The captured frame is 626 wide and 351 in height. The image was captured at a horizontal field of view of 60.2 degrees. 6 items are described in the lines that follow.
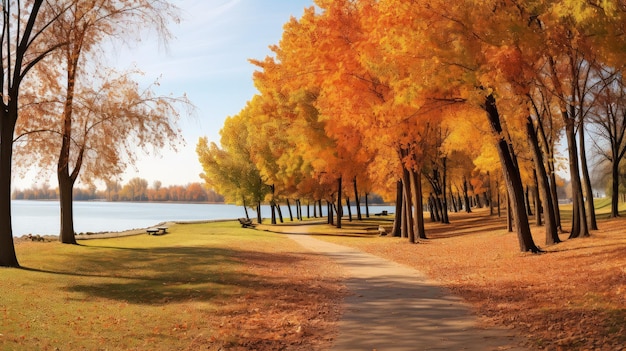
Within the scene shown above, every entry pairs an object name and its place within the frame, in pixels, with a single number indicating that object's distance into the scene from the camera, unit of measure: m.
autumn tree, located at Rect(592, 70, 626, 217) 23.02
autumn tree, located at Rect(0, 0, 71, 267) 16.30
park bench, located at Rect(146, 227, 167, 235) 33.91
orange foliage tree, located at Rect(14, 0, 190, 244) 19.23
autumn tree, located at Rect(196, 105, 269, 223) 50.59
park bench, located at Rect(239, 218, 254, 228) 47.59
